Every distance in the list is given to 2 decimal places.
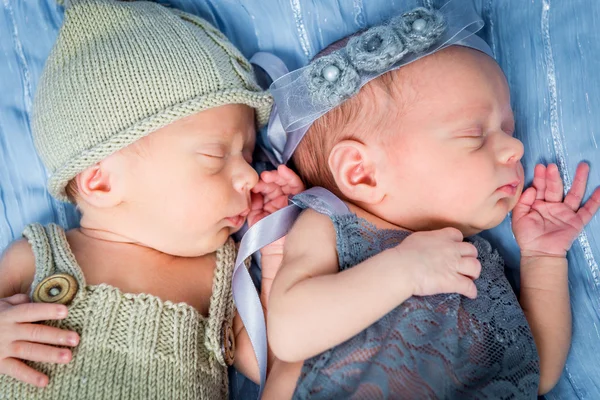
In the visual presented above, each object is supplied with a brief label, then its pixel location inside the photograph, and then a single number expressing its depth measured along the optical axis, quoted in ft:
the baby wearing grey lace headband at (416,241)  1.15
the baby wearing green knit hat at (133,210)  1.22
